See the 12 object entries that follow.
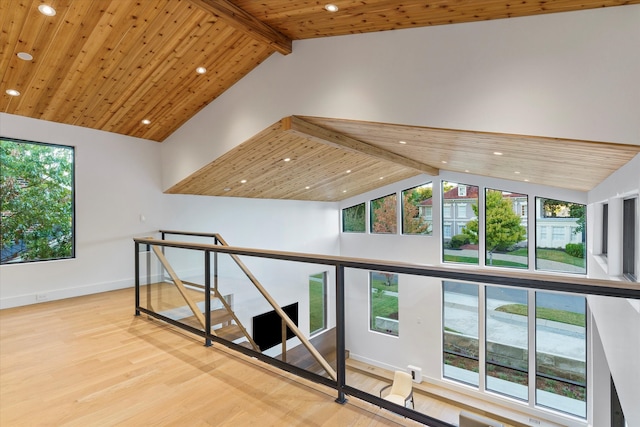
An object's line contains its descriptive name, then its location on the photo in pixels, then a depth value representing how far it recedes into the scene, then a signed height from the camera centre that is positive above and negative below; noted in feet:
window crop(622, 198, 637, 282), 13.11 -0.96
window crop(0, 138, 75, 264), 16.85 +0.86
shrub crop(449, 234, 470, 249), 32.09 -2.41
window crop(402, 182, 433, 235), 34.37 +0.64
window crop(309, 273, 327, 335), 9.02 -2.66
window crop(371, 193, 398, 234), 36.83 +0.11
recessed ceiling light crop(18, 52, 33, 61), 12.96 +6.31
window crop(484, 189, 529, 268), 29.32 -1.45
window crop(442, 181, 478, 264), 31.65 -0.41
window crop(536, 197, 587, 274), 26.35 -1.69
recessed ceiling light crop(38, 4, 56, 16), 10.97 +6.90
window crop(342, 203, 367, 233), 39.58 -0.35
